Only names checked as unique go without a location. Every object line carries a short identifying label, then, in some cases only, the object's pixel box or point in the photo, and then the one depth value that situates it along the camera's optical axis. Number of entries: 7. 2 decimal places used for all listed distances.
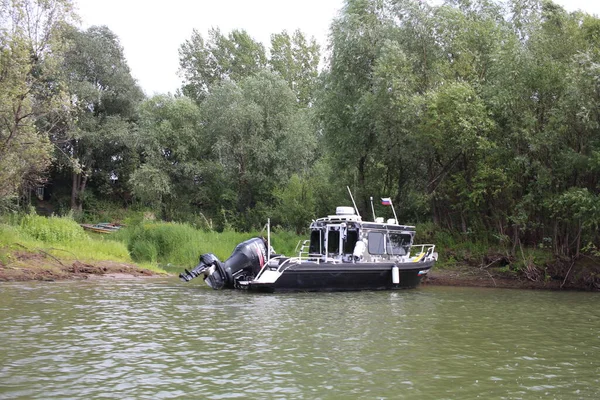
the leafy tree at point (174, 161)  40.78
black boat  18.94
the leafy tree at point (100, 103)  43.34
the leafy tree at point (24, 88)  21.08
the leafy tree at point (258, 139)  40.38
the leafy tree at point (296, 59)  56.28
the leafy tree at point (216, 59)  57.81
